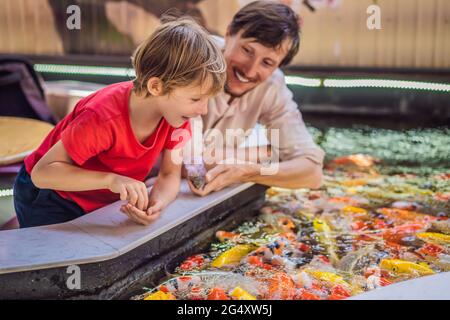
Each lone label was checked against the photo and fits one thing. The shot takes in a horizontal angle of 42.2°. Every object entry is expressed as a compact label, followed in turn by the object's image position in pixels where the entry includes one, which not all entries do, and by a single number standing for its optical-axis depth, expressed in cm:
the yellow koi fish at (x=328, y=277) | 179
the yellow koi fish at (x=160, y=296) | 167
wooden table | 262
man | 224
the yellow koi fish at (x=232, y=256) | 192
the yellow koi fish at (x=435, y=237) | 210
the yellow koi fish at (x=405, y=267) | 186
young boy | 166
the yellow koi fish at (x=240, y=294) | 166
